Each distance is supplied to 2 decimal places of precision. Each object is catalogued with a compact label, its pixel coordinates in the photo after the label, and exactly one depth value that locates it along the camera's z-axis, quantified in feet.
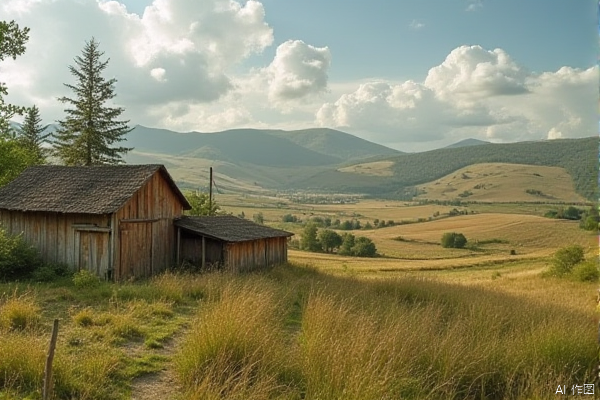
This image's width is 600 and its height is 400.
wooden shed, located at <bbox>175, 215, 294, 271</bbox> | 77.30
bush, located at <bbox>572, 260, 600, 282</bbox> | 110.93
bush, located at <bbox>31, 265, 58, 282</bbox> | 62.49
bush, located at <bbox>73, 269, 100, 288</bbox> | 54.19
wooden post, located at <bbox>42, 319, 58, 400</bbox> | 18.80
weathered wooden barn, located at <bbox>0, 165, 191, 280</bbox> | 65.51
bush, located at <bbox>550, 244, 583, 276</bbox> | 124.16
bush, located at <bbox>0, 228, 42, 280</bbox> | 61.98
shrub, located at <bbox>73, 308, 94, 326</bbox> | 32.19
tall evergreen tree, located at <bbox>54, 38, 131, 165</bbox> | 122.62
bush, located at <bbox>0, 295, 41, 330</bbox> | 29.91
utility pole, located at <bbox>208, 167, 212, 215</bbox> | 125.12
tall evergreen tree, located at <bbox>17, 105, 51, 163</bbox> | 135.74
